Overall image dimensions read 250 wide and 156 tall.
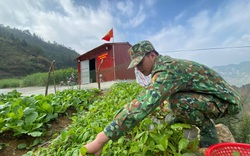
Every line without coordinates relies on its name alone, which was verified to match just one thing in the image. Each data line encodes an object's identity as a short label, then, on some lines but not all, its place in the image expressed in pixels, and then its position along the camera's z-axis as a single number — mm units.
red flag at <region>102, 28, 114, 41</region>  12148
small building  12522
